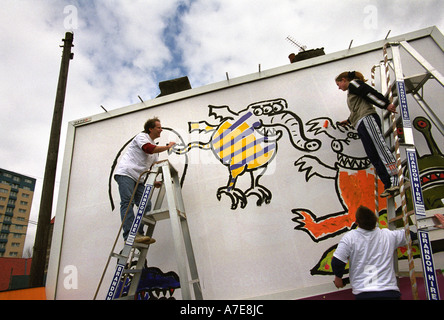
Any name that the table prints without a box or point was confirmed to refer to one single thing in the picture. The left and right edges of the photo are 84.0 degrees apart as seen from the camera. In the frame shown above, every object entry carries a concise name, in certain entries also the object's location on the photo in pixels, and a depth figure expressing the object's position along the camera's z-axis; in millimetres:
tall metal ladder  1675
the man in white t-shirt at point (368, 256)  1746
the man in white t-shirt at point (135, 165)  2939
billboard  2826
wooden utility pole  3939
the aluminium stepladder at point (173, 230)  2256
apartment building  51062
